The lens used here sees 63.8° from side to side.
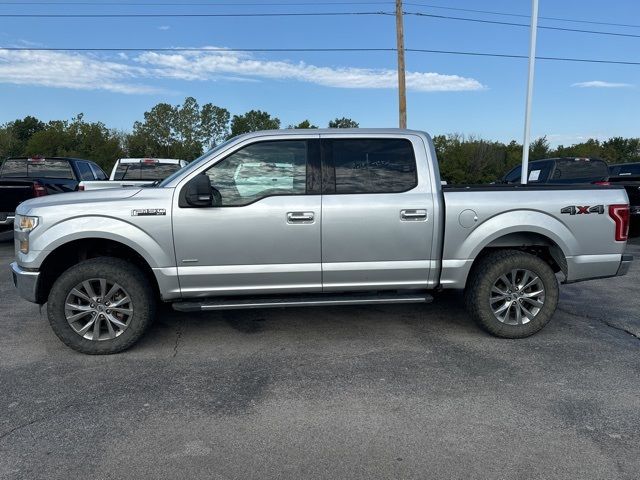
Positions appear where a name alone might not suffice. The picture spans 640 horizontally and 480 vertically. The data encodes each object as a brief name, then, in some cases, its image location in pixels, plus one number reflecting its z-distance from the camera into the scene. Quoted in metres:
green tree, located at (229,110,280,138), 76.19
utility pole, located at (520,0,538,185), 14.20
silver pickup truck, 4.62
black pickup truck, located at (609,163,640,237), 11.62
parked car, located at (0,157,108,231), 9.84
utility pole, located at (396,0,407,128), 19.20
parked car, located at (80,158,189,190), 11.72
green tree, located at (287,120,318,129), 52.86
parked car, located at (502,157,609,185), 11.91
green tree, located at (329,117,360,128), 63.22
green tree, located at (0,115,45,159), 50.12
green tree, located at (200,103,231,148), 75.44
